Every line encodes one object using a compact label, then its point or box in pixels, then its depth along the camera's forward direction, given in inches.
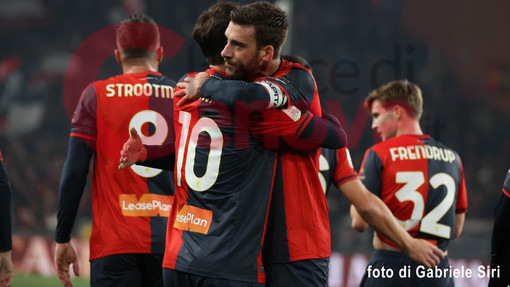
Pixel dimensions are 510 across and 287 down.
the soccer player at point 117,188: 299.1
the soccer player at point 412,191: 372.2
